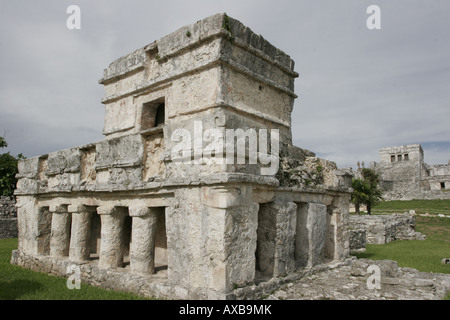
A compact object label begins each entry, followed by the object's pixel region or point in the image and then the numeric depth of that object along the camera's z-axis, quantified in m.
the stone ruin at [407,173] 40.59
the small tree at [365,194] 22.67
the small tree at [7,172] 17.70
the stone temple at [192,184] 4.81
